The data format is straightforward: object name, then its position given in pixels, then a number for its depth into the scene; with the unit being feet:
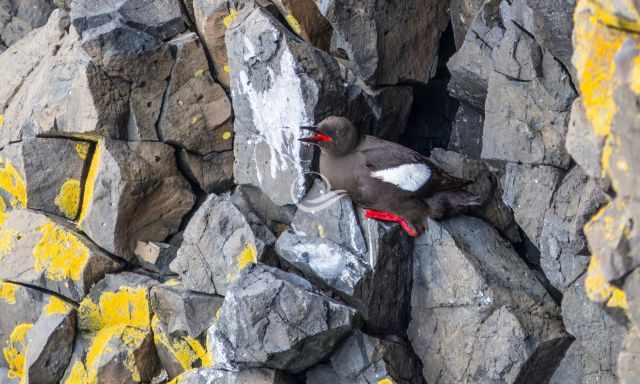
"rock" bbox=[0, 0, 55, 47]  87.15
